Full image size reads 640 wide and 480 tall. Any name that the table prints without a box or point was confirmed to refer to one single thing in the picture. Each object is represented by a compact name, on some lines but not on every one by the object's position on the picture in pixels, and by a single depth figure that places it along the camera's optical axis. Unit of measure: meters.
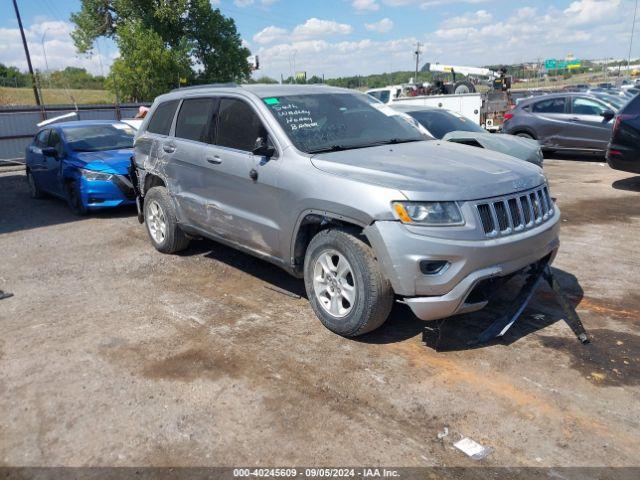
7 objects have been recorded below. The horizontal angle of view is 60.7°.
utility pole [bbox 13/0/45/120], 29.69
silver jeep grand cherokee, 3.56
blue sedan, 8.52
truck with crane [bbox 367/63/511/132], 16.06
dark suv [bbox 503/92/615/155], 12.89
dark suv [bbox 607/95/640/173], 9.05
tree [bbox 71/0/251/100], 32.34
